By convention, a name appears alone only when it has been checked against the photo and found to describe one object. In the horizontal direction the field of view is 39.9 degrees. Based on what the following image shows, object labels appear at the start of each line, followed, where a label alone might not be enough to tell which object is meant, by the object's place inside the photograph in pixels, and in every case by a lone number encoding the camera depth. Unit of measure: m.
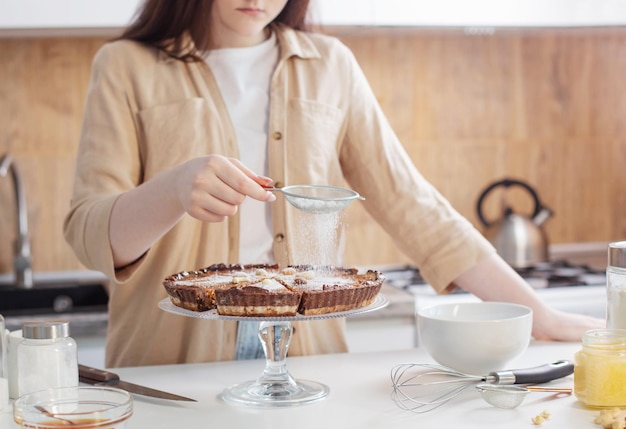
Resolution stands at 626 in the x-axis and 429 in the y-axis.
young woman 1.56
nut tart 1.16
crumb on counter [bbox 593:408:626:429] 1.03
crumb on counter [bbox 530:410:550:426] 1.08
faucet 2.62
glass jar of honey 1.12
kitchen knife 1.19
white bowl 1.23
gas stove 2.49
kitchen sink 2.59
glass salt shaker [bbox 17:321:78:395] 1.17
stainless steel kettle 2.83
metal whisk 1.18
